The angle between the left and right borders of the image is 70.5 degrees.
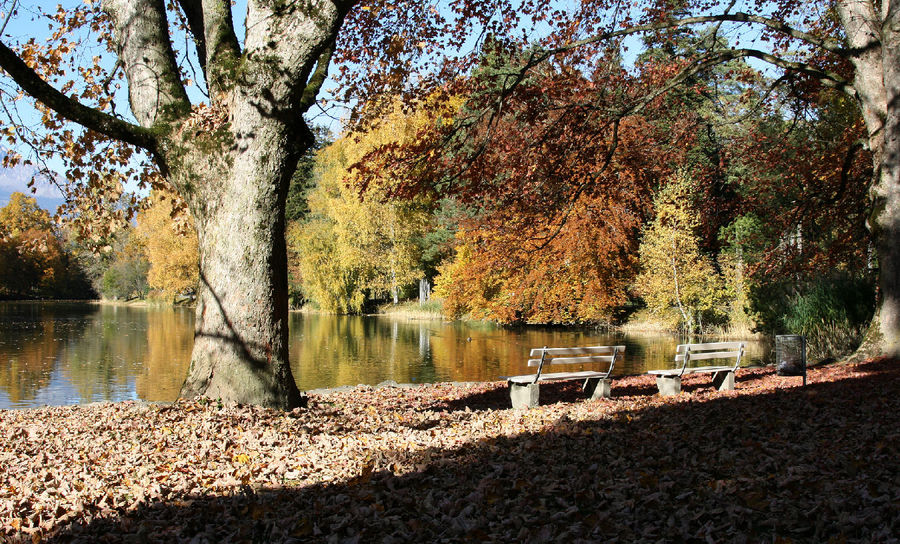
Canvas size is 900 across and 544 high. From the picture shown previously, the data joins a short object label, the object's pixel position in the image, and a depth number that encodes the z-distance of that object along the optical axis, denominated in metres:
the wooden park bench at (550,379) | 8.02
